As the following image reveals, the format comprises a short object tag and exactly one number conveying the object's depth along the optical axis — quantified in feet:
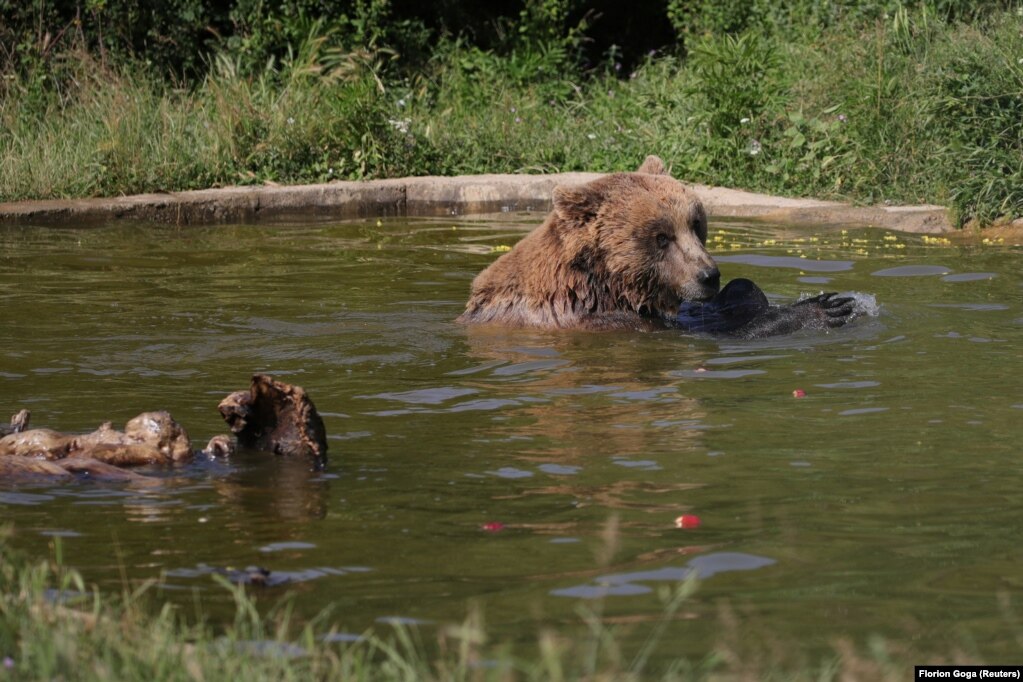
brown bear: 52.19
